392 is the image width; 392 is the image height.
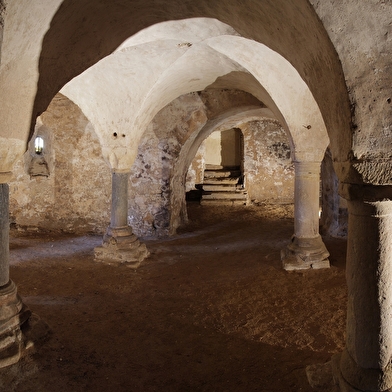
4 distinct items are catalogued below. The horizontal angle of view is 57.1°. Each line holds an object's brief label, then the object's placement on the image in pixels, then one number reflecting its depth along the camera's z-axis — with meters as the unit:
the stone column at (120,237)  6.40
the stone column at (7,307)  3.10
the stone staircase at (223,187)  13.45
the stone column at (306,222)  5.89
